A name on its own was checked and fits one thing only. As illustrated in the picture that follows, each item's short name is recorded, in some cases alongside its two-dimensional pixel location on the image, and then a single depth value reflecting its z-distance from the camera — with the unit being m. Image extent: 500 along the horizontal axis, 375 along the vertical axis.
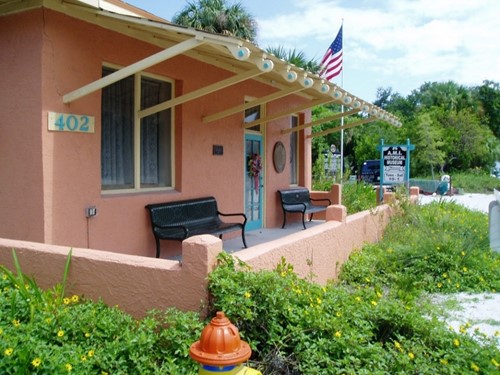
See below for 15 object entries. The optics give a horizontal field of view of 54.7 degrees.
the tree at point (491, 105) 46.06
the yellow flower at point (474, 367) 3.34
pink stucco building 5.31
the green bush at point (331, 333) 3.47
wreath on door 9.95
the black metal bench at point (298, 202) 10.91
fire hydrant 2.49
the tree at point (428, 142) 31.52
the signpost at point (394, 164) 13.02
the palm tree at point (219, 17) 22.47
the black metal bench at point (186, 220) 6.72
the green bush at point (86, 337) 3.18
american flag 15.76
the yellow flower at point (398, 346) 3.63
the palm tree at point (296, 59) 19.12
